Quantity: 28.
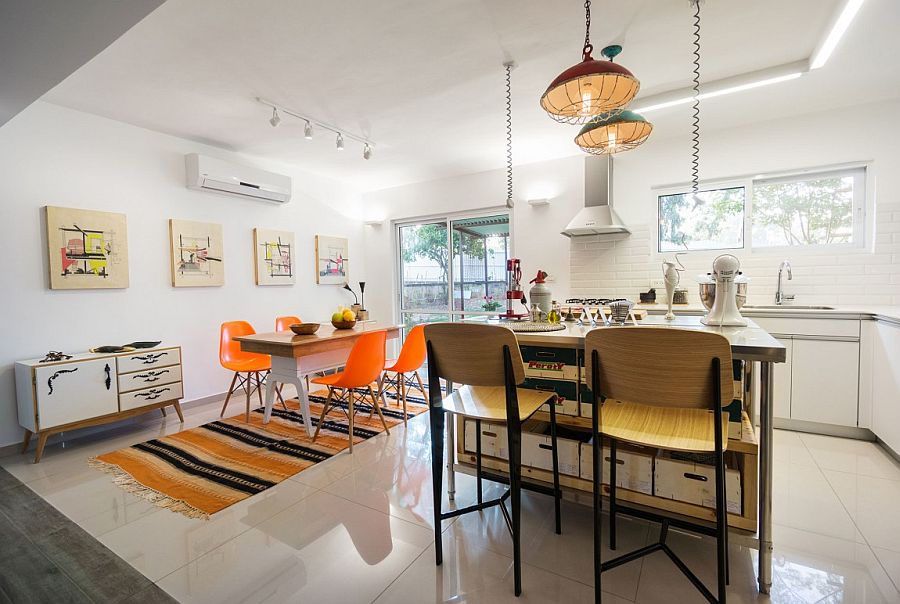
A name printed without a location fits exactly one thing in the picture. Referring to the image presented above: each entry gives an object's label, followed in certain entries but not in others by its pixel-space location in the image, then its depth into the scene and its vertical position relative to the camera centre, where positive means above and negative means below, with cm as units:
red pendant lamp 174 +88
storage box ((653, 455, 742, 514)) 160 -80
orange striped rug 242 -116
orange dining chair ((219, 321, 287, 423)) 377 -63
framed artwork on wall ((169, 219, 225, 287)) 394 +40
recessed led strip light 223 +142
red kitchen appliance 222 +3
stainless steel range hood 406 +83
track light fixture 332 +152
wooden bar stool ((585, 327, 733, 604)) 125 -32
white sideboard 288 -71
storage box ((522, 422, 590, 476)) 193 -79
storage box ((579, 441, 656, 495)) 174 -78
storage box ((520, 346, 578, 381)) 195 -36
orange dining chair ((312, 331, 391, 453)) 309 -58
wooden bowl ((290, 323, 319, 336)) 346 -31
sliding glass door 538 +32
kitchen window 356 +67
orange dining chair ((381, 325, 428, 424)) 370 -60
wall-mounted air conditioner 398 +119
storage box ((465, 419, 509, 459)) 214 -80
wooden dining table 310 -48
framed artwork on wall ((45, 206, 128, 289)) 319 +39
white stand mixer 194 -5
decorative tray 200 -19
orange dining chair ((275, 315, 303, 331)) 446 -33
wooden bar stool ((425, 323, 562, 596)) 154 -37
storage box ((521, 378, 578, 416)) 196 -51
